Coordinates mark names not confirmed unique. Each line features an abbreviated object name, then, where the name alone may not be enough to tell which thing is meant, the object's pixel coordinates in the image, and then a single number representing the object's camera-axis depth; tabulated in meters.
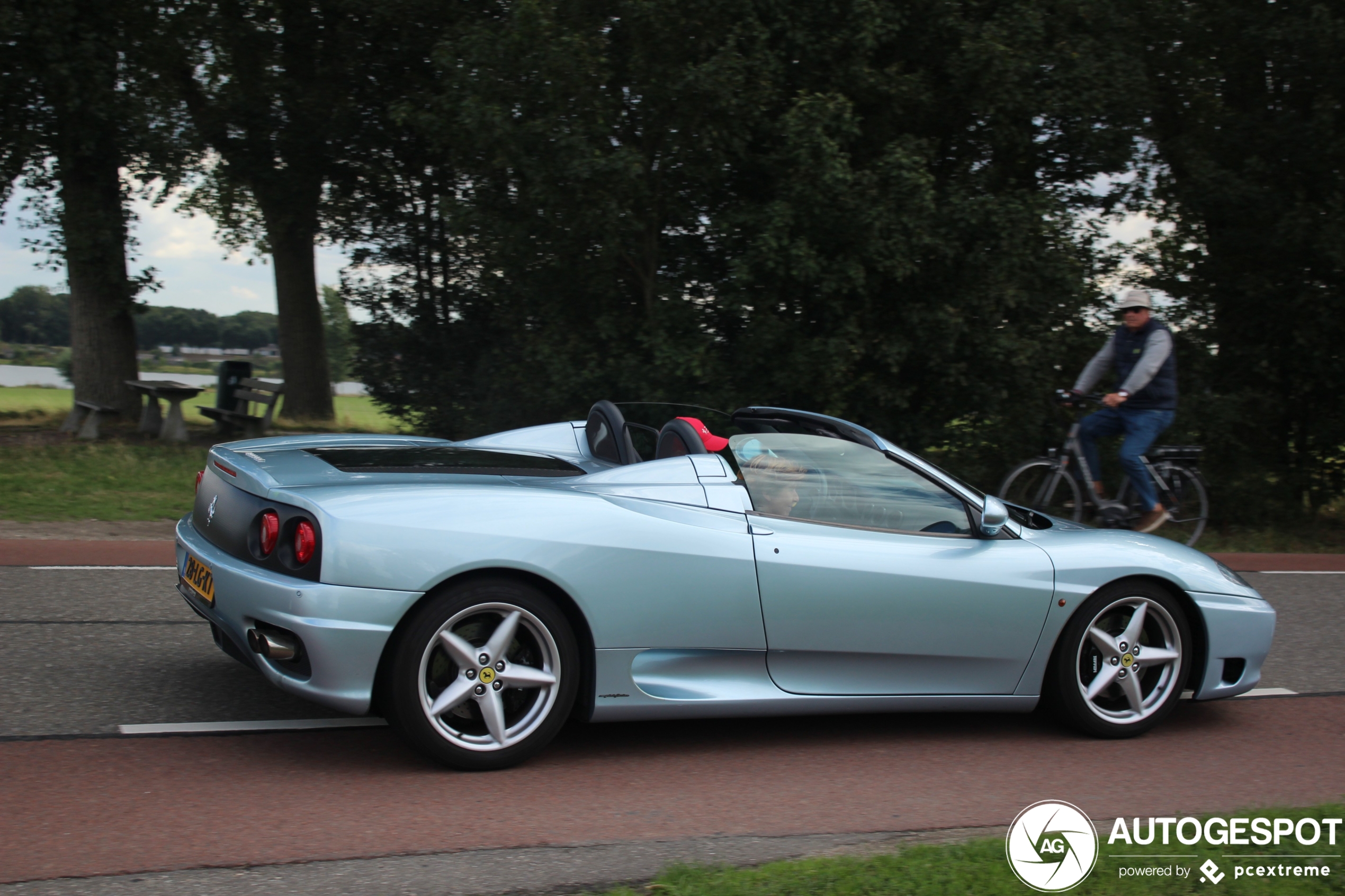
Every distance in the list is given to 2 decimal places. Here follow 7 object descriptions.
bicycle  9.12
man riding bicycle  8.66
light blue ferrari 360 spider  3.87
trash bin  17.12
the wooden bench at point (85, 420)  15.45
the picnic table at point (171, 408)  15.62
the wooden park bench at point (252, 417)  16.09
